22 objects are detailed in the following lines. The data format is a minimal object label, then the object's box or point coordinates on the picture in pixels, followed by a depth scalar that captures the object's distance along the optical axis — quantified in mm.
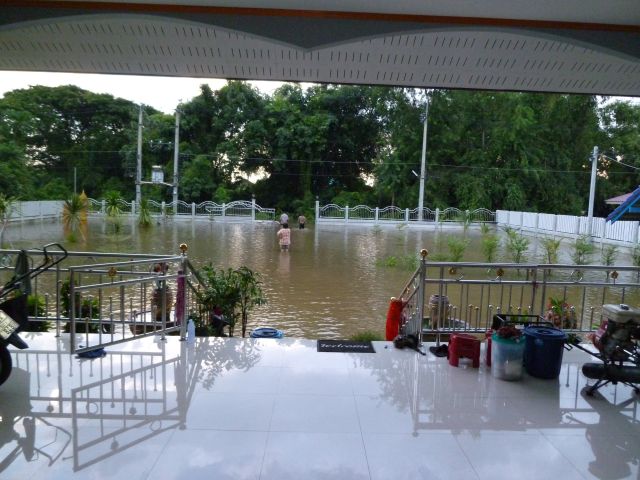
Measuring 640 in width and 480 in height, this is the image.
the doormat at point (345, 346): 4664
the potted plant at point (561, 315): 5738
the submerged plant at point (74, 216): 16500
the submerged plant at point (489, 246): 12609
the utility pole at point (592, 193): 19953
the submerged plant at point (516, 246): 12480
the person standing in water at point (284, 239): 15289
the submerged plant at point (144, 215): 21312
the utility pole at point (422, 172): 28234
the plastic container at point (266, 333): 5395
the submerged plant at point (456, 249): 12377
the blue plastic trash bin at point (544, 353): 4043
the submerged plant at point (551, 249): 12056
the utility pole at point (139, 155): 26156
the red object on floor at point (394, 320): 5500
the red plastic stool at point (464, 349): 4301
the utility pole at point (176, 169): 27328
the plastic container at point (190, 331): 4688
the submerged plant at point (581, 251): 12055
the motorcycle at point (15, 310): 3592
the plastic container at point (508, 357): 3992
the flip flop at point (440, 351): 4590
